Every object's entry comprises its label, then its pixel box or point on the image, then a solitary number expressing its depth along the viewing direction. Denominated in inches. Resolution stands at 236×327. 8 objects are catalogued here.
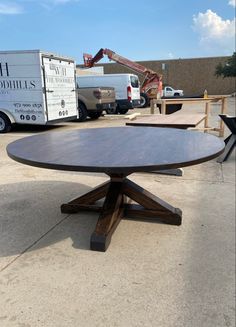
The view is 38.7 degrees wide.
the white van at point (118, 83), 561.0
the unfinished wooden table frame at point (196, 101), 306.8
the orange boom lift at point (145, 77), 744.3
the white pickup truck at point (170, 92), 1107.3
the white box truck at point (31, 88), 331.9
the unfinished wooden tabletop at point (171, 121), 186.4
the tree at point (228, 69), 1291.8
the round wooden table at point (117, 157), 83.3
